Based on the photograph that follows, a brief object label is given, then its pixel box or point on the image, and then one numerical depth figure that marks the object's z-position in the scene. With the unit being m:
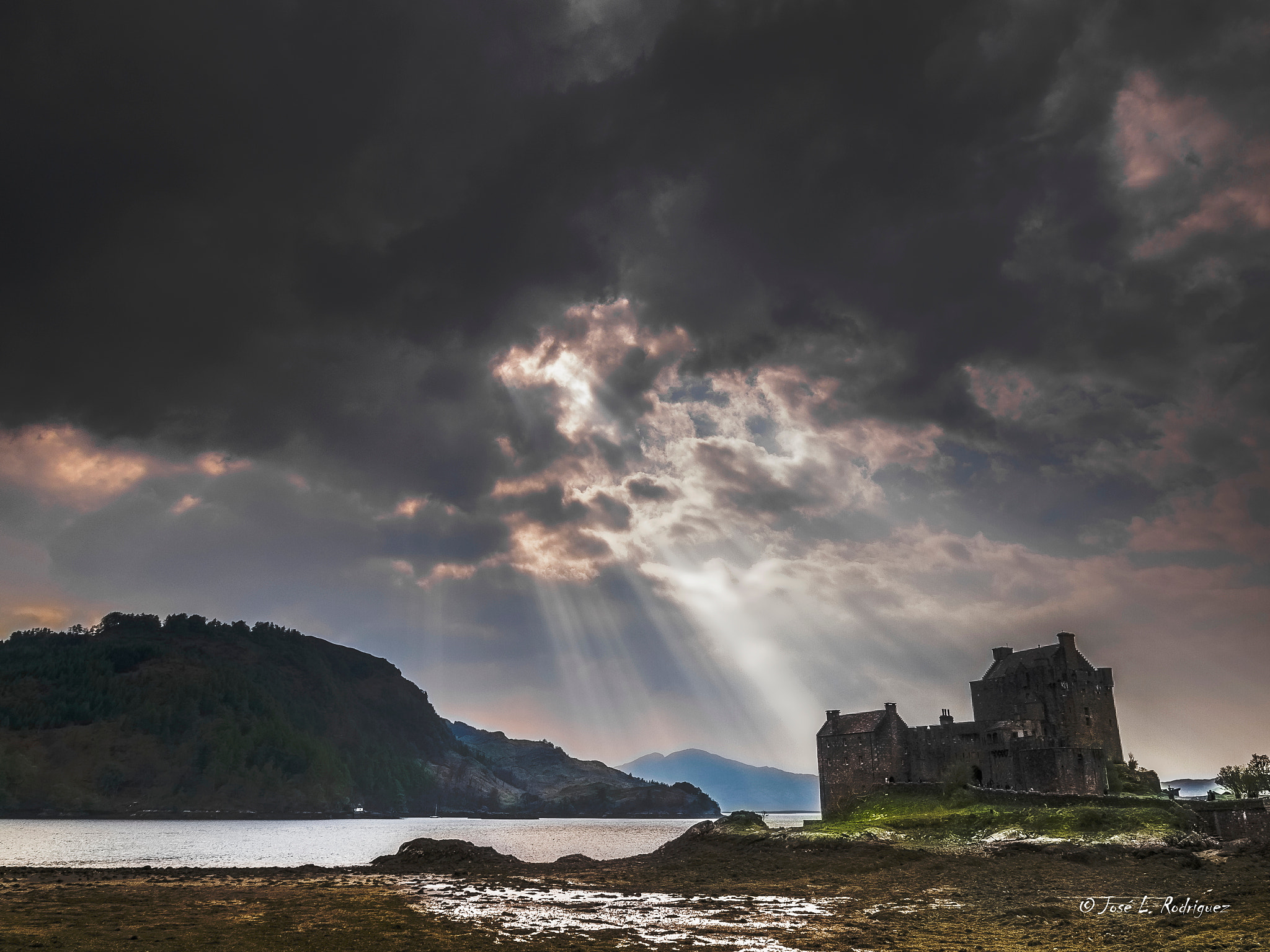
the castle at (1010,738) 67.06
